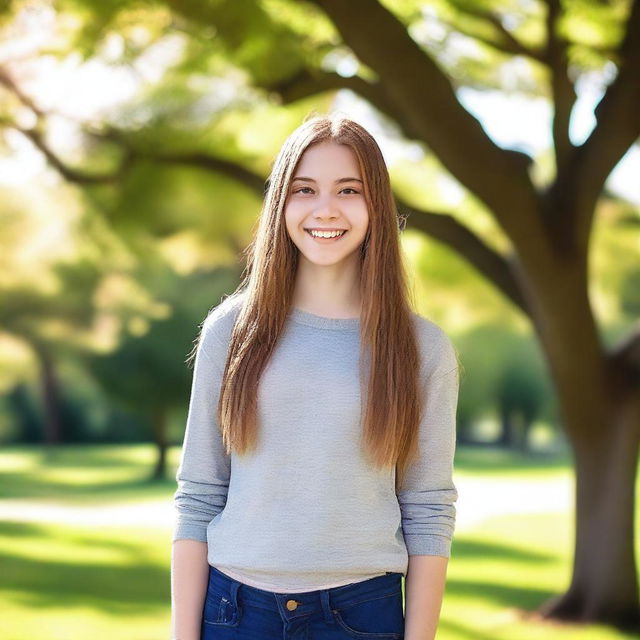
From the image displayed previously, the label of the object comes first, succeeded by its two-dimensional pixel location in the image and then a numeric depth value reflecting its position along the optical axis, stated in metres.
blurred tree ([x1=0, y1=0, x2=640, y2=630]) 4.90
